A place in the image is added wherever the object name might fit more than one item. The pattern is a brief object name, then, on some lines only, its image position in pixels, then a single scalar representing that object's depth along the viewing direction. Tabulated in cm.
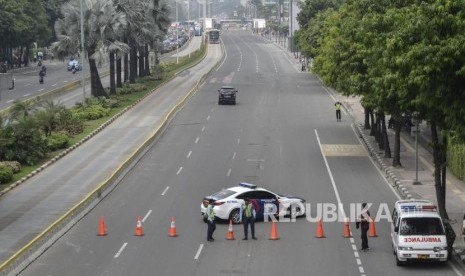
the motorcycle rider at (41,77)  10994
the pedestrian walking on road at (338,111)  7406
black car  8425
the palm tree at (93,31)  8450
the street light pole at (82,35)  7526
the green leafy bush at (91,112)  7269
